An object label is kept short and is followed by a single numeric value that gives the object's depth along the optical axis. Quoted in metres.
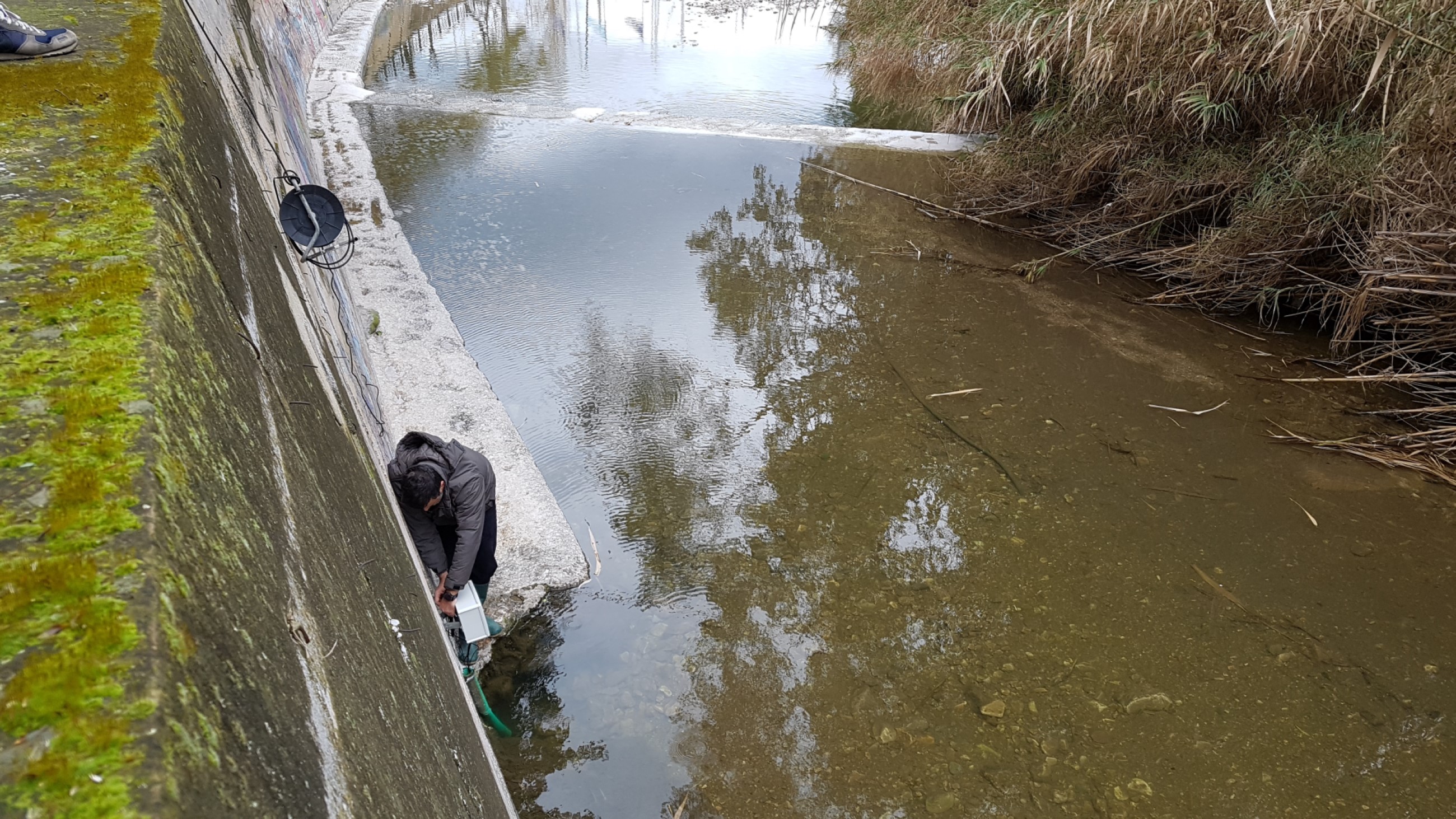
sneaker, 2.38
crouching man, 3.12
